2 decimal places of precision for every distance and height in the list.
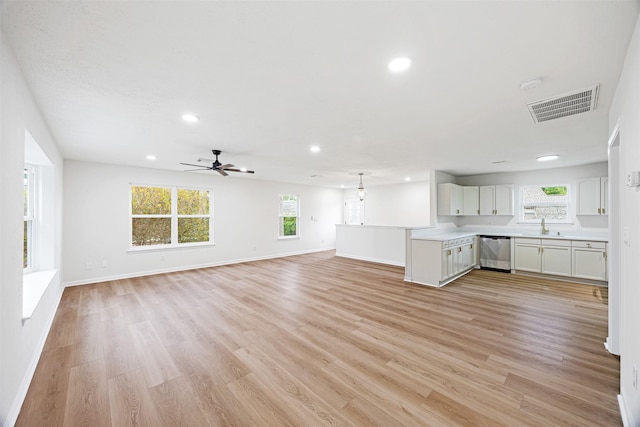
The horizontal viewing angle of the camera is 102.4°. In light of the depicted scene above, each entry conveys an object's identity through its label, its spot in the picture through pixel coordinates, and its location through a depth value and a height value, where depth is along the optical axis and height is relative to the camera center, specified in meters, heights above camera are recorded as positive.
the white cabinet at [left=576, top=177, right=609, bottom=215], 5.23 +0.36
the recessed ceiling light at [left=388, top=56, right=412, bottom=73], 1.79 +1.08
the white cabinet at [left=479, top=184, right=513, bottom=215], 6.32 +0.35
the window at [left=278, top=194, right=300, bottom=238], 8.62 -0.07
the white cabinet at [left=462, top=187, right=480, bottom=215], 6.63 +0.35
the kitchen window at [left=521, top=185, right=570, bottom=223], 5.85 +0.23
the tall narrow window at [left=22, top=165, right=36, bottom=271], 3.59 -0.01
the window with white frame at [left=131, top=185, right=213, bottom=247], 5.92 -0.05
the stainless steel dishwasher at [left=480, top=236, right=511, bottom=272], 5.88 -0.92
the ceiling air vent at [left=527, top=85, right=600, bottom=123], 2.31 +1.07
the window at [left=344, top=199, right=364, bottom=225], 10.23 +0.11
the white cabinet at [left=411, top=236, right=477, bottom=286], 4.86 -0.93
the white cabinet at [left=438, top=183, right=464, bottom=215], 6.07 +0.35
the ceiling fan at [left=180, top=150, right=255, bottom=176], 4.36 +0.82
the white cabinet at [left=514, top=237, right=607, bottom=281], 4.88 -0.90
